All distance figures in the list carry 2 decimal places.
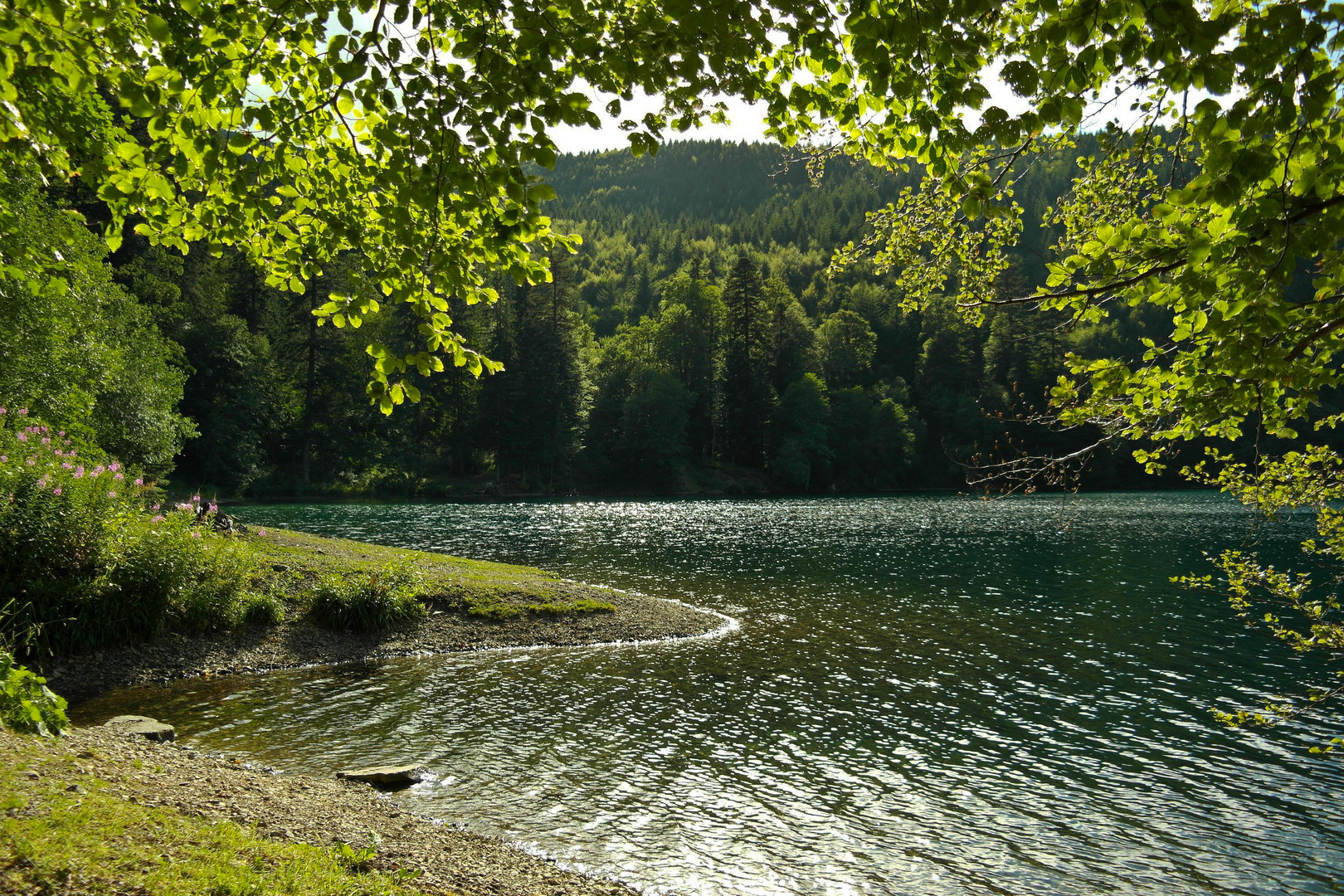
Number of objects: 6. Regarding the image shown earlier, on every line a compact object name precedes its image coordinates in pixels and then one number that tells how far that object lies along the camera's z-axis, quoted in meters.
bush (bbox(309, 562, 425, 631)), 17.61
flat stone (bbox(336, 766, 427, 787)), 9.94
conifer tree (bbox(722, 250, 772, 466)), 94.31
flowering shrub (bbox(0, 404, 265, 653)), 13.10
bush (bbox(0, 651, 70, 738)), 7.13
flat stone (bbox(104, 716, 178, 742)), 10.26
